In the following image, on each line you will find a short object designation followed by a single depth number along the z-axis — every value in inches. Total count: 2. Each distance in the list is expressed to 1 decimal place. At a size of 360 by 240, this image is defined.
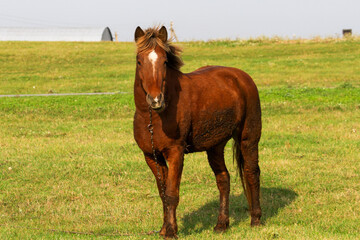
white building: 5408.5
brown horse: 516.7
